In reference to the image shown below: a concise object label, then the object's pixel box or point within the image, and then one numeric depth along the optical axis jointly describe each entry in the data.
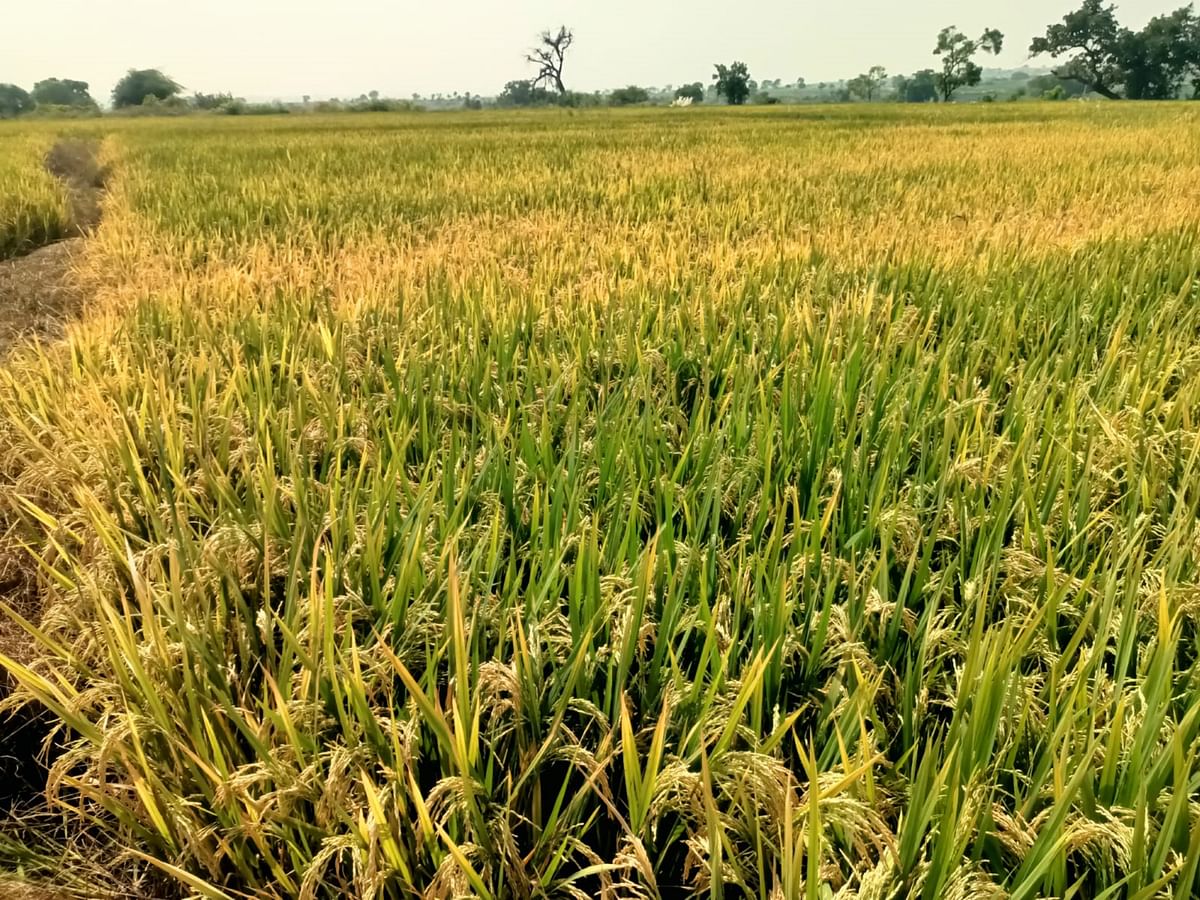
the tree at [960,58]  61.41
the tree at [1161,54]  55.12
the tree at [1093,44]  57.31
